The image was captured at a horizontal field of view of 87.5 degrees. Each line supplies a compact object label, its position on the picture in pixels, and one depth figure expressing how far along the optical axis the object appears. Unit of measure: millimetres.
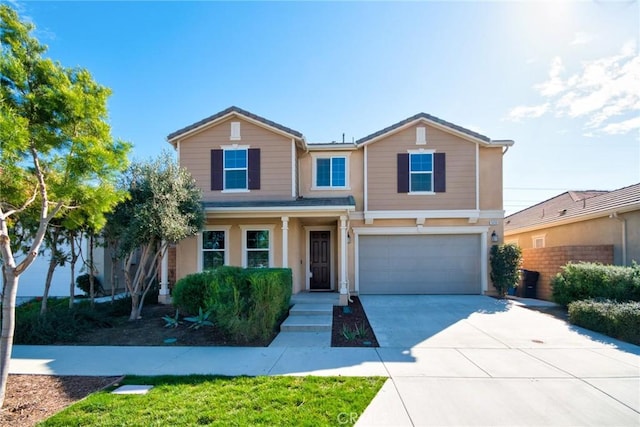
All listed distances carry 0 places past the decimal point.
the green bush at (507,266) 11805
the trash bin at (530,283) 13741
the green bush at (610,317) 6770
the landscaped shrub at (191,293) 8352
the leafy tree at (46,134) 4176
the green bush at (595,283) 8438
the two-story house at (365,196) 11805
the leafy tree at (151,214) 8328
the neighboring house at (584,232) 11195
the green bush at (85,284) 13633
